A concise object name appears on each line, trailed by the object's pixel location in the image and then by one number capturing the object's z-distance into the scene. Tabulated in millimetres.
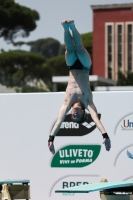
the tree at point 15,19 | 65312
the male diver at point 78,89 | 12266
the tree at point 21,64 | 80750
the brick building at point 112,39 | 78000
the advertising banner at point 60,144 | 16188
